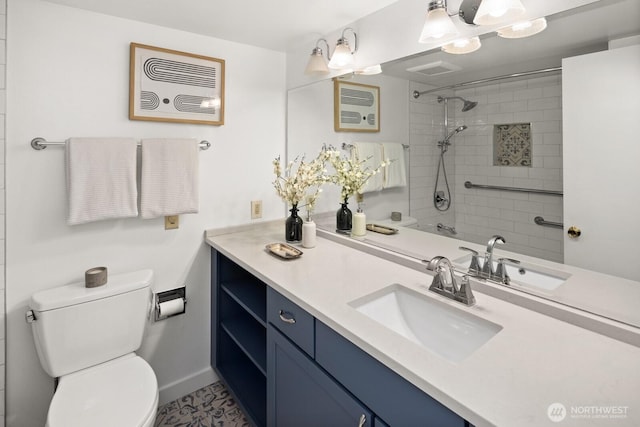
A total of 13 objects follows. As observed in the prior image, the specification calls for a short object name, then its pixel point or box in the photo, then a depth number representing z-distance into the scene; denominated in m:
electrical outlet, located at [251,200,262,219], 2.22
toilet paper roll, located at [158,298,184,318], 1.87
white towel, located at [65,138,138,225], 1.53
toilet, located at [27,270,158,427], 1.26
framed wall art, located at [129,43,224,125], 1.73
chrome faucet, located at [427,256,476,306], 1.16
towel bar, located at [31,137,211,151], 1.51
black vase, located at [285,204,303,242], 1.96
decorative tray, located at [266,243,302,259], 1.66
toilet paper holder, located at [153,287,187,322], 1.87
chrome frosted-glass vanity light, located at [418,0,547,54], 1.10
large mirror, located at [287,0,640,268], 1.08
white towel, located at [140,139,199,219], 1.71
